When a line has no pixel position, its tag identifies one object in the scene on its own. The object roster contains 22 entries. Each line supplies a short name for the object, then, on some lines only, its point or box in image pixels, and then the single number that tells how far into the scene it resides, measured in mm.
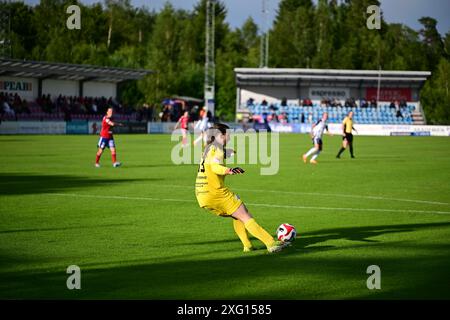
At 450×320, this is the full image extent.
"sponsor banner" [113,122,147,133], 65281
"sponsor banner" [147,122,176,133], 69625
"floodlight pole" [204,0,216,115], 79688
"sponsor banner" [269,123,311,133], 77875
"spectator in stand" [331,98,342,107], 86531
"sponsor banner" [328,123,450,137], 72688
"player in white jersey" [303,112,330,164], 33094
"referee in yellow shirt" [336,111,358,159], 36375
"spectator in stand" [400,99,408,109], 87875
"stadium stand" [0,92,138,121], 59531
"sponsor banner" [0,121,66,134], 56469
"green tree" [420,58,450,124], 85875
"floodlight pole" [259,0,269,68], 87312
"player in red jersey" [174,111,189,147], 46197
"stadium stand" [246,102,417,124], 83625
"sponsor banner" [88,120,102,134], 63094
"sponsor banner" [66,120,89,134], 61188
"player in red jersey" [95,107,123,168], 29172
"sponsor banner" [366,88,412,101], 91375
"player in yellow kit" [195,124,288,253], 12117
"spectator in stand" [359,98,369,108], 87188
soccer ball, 12547
